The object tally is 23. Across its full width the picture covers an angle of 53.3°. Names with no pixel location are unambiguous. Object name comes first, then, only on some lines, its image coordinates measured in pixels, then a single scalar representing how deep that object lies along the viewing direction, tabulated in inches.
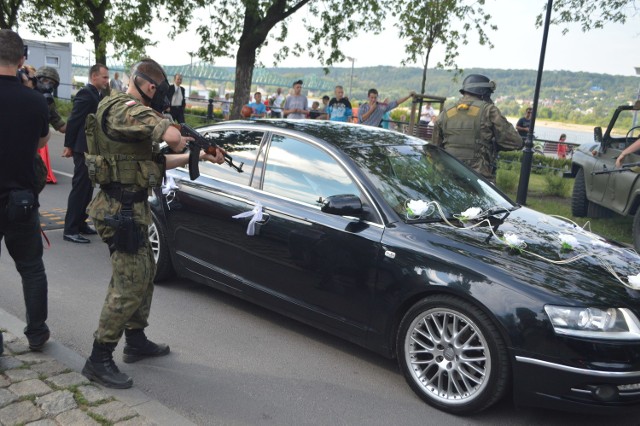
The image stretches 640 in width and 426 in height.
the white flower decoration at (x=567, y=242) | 159.3
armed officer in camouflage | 144.3
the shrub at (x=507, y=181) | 486.3
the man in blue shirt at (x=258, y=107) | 679.1
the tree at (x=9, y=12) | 1097.4
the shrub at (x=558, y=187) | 484.4
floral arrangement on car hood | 149.8
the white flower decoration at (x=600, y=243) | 171.1
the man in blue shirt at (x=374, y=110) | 505.4
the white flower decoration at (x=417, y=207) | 162.6
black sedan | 132.6
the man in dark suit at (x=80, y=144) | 275.1
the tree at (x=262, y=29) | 660.7
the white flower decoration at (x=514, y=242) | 151.3
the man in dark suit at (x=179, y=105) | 554.7
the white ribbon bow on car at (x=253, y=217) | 182.4
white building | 1418.6
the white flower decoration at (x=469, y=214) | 167.2
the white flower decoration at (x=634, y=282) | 142.4
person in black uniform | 143.2
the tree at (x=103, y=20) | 733.3
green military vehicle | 331.6
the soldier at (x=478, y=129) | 277.4
